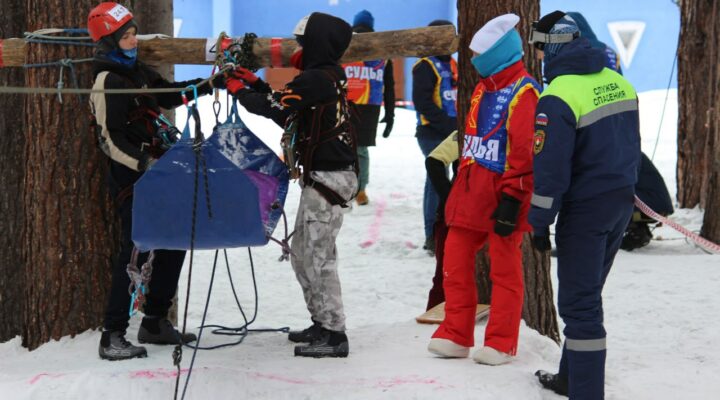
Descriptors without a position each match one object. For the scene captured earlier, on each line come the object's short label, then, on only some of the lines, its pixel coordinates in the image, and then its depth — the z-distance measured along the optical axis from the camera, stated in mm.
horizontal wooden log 9883
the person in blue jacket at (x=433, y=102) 16266
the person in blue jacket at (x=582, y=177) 7812
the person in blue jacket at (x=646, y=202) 16359
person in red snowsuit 8898
